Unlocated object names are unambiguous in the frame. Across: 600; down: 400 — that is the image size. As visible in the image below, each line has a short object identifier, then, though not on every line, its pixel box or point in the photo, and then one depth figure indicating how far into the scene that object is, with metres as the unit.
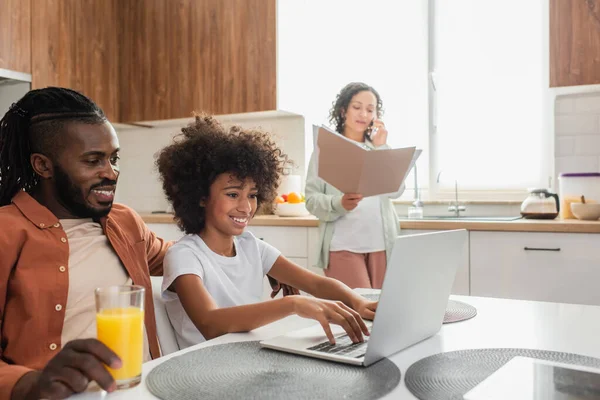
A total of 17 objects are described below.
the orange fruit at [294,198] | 3.10
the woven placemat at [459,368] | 0.73
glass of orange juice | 0.72
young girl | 1.27
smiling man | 1.05
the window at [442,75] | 3.06
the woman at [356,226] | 2.46
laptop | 0.81
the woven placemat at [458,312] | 1.14
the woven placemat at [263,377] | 0.71
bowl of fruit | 3.08
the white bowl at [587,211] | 2.47
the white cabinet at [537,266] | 2.32
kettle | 2.62
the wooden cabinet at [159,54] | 3.16
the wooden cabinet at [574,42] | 2.46
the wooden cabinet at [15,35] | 2.82
